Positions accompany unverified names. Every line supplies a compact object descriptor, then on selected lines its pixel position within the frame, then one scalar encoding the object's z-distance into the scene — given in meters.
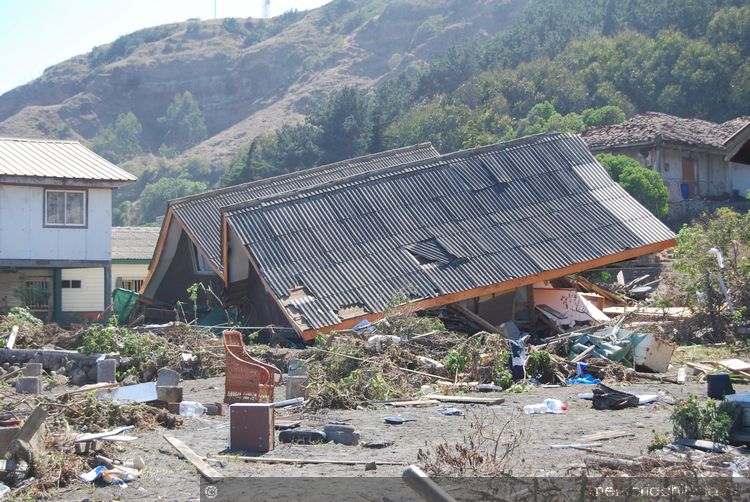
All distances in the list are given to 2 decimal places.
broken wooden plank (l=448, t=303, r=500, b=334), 19.67
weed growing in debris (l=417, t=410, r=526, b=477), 7.29
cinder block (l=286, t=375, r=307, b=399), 12.70
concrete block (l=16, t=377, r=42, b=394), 14.97
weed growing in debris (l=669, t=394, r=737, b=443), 8.62
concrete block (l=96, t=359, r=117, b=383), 16.16
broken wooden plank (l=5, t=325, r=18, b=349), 19.12
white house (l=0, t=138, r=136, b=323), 25.20
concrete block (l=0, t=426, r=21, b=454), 8.80
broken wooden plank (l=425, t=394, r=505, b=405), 12.27
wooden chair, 12.07
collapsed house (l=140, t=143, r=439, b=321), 25.09
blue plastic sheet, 14.43
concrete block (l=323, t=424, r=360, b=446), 9.75
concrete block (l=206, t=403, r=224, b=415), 12.12
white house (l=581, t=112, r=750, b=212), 34.59
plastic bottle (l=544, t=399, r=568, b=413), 11.50
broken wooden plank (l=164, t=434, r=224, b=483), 8.15
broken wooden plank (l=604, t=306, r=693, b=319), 19.05
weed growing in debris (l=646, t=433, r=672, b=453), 8.55
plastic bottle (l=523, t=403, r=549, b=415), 11.52
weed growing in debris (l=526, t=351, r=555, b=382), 14.55
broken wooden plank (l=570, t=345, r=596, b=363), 15.25
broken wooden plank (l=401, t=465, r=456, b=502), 4.23
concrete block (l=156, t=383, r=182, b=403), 12.45
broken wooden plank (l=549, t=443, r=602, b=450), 8.95
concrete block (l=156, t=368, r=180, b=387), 13.16
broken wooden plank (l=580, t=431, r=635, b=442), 9.41
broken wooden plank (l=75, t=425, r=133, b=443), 9.19
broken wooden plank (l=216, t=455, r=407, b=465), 8.65
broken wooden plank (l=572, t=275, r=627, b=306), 23.14
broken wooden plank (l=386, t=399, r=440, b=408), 12.36
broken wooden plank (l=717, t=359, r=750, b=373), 14.04
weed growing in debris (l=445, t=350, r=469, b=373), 14.58
